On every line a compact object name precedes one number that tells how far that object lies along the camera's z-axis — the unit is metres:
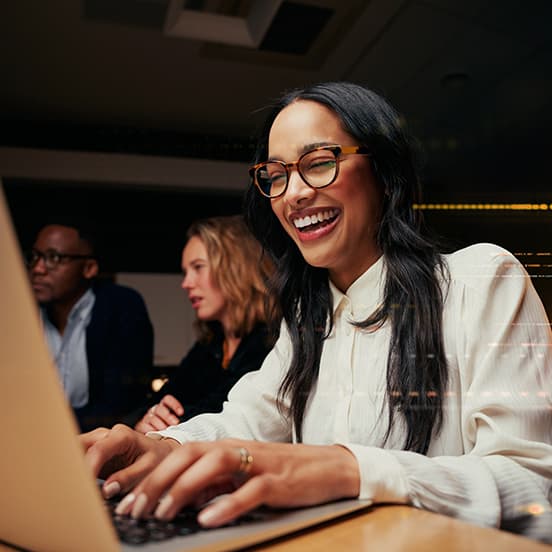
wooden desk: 0.33
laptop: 0.27
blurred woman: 1.40
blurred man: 1.56
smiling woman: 0.44
